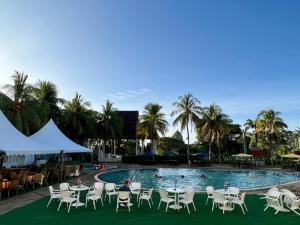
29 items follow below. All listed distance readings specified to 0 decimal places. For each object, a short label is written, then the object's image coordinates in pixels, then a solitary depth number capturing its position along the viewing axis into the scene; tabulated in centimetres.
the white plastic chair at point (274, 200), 804
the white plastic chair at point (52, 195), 850
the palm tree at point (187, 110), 3285
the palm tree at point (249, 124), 4304
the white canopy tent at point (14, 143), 1009
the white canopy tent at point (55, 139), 1548
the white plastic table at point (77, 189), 815
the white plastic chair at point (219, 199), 794
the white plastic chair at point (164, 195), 824
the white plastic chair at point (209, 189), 895
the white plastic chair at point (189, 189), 836
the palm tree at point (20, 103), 1723
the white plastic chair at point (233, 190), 859
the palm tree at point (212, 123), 3419
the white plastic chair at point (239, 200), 800
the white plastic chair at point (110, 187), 933
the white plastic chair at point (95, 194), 843
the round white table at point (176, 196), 813
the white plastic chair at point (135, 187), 951
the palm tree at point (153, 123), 3459
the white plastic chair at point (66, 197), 802
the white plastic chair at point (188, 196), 816
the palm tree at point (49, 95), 3008
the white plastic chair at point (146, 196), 863
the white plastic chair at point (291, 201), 798
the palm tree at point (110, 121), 3536
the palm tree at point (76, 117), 3284
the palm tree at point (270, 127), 3322
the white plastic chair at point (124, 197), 814
